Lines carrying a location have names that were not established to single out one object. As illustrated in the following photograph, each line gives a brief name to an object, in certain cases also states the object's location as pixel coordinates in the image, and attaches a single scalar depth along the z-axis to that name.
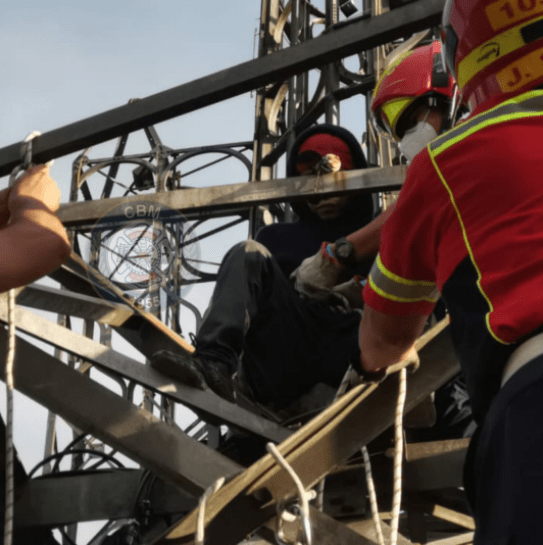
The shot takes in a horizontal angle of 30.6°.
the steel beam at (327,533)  3.19
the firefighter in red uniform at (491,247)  1.99
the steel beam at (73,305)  4.14
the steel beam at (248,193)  4.18
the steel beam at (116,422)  3.30
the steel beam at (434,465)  3.98
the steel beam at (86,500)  4.12
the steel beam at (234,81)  3.71
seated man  4.39
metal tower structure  3.21
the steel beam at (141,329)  4.31
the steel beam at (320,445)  3.04
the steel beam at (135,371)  3.72
